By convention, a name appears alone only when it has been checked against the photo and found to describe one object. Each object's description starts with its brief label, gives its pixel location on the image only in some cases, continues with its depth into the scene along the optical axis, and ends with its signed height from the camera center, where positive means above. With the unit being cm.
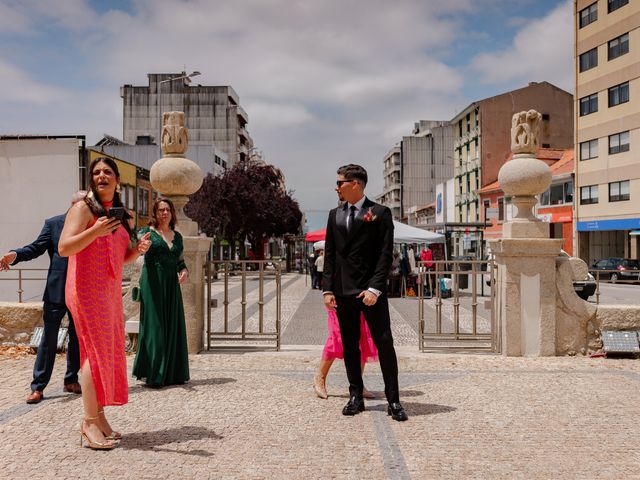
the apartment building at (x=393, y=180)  9562 +1122
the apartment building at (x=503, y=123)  5728 +1172
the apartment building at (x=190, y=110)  6612 +1508
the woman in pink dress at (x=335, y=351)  552 -84
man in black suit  502 -13
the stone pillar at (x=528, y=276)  748 -27
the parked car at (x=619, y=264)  3271 -59
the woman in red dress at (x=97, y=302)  415 -31
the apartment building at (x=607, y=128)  3884 +799
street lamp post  6581 +1578
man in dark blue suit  562 -52
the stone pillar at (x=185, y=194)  743 +71
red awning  2328 +64
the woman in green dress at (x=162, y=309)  610 -53
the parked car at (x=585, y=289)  1614 -92
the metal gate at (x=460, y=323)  779 -108
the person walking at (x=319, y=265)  2178 -41
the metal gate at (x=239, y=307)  786 -132
